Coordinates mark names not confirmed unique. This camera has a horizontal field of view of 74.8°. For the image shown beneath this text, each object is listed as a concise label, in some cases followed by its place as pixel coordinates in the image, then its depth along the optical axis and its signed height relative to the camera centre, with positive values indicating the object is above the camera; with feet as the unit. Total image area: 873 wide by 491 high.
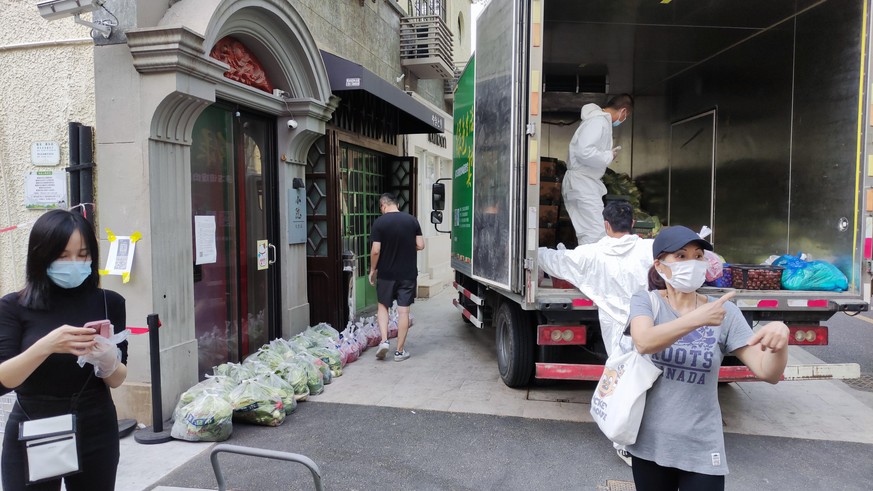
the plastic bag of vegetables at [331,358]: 19.77 -4.96
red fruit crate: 15.60 -1.75
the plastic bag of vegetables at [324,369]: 18.81 -5.11
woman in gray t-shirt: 6.66 -1.86
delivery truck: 14.64 +2.19
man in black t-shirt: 21.98 -1.82
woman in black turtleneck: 6.84 -1.68
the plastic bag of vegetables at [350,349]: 21.04 -4.95
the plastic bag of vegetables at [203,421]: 13.74 -4.96
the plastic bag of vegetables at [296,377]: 16.92 -4.82
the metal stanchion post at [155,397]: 13.73 -4.42
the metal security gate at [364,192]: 28.12 +1.30
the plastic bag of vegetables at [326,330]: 21.80 -4.43
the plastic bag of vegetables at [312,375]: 17.61 -4.97
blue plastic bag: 14.83 -1.65
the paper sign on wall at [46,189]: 14.87 +0.72
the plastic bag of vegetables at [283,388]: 15.88 -4.89
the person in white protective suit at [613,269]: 13.71 -1.35
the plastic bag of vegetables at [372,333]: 23.95 -4.95
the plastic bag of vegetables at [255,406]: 14.87 -4.97
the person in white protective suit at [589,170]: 18.15 +1.44
